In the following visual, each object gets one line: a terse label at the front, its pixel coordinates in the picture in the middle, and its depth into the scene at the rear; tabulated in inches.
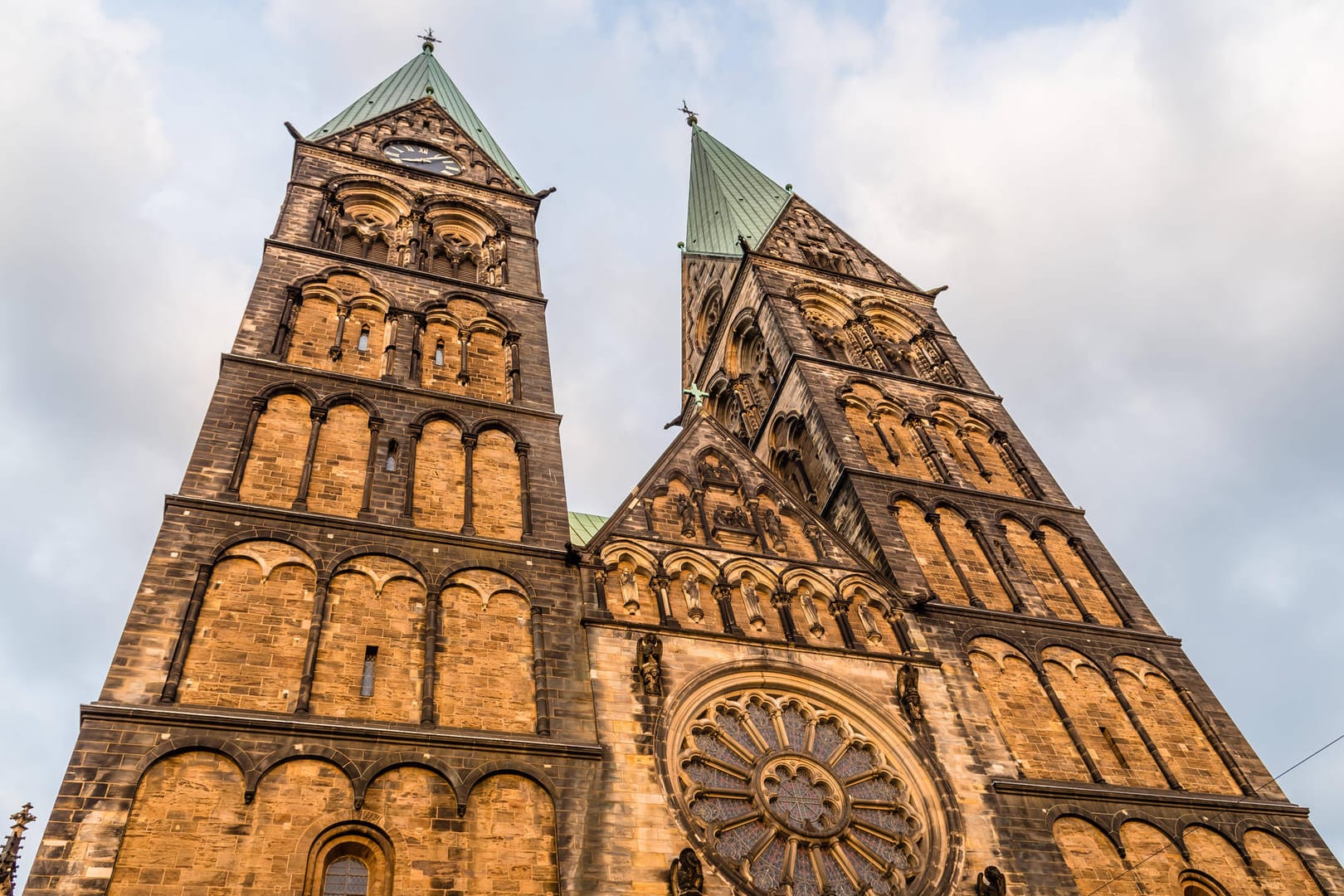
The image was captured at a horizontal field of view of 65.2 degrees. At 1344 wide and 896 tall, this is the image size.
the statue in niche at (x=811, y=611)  613.0
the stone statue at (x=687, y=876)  428.8
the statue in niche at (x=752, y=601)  602.5
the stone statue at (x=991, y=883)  482.6
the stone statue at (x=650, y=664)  526.0
